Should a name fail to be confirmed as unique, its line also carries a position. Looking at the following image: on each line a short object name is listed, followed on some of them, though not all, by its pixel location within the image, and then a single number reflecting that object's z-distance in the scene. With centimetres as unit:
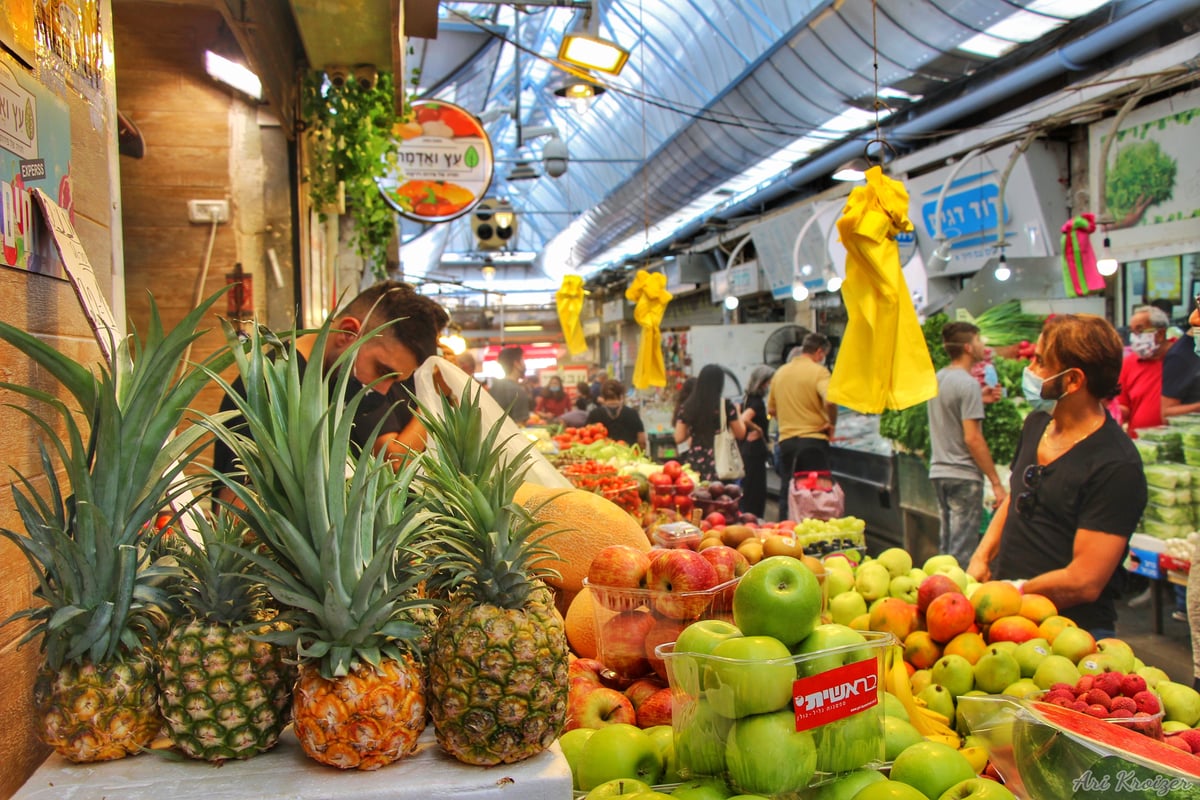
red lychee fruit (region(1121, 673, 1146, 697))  225
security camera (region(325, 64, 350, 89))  461
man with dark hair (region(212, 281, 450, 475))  407
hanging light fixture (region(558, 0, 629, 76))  692
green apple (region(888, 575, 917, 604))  328
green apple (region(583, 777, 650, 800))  165
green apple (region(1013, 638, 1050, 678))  271
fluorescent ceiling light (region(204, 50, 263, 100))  459
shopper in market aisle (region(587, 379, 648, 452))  985
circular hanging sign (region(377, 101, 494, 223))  679
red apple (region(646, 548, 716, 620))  224
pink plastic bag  783
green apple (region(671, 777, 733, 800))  166
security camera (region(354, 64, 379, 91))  464
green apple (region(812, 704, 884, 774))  171
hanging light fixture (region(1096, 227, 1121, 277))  670
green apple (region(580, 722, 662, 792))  180
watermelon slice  154
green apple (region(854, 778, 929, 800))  160
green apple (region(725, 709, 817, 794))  164
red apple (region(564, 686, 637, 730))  208
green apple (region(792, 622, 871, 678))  170
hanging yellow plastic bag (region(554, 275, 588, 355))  1156
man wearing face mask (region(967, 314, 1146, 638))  365
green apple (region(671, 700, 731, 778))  171
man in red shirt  662
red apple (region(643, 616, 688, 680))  227
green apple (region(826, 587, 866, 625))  311
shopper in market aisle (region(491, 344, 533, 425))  1111
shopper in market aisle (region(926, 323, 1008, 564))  679
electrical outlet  479
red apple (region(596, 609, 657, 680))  230
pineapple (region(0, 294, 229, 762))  131
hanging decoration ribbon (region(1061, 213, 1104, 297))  680
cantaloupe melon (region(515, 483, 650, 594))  288
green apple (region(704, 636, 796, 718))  165
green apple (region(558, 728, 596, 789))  189
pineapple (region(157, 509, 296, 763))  132
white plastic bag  376
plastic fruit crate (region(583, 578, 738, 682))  226
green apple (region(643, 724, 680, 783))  187
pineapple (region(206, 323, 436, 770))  130
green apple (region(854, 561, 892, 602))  332
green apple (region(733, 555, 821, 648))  178
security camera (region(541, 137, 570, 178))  1236
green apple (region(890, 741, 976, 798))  172
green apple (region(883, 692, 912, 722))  214
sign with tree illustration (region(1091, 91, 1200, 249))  635
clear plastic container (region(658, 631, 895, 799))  165
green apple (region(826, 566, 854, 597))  328
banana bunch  232
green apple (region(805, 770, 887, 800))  168
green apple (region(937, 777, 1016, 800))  161
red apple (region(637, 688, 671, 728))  212
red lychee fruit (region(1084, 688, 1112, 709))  221
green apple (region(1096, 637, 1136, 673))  271
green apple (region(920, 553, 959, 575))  356
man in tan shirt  830
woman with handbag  941
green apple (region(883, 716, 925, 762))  195
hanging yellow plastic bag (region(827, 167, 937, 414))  438
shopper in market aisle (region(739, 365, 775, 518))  923
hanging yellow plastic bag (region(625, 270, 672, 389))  977
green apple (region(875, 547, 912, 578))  350
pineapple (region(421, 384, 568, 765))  136
